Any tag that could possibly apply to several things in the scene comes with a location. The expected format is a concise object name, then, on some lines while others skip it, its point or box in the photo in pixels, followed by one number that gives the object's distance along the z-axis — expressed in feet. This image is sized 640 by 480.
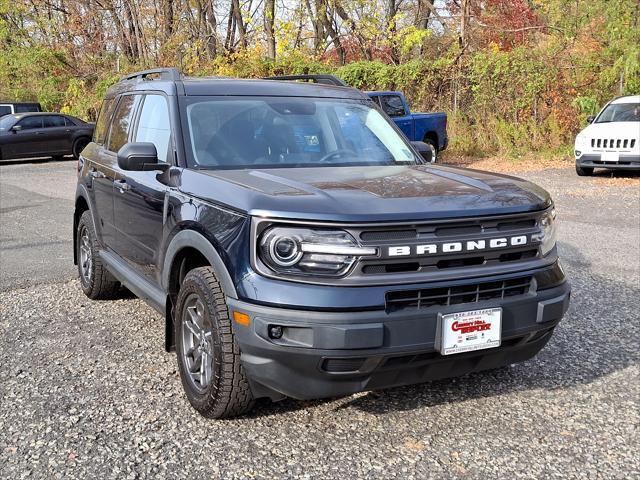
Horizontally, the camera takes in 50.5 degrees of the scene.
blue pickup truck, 55.06
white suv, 44.14
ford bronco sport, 9.66
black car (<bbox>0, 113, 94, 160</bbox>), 65.00
